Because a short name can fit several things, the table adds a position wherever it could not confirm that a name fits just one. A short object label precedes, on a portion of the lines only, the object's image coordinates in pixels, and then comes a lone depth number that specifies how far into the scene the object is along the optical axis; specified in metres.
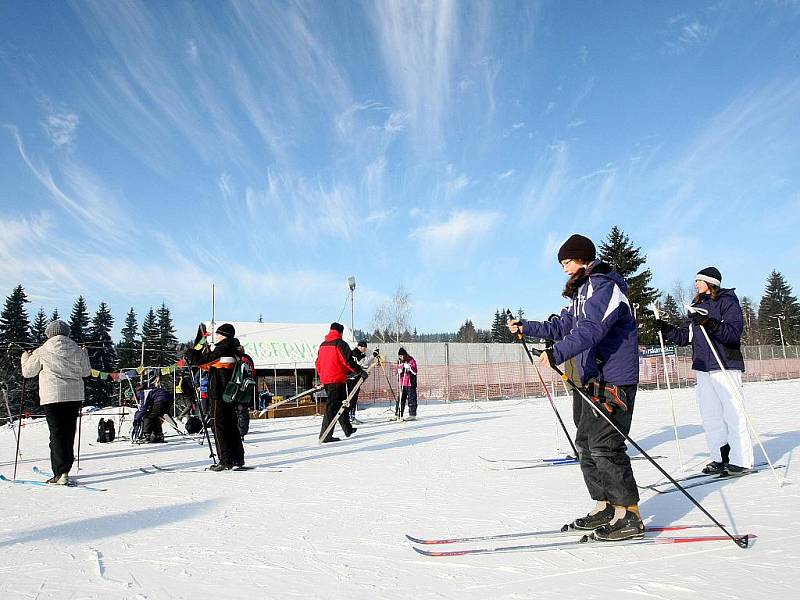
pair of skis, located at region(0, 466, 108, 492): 5.45
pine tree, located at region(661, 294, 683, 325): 76.81
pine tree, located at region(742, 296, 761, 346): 74.57
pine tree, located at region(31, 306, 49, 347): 43.60
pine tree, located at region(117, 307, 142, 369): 51.18
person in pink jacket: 13.60
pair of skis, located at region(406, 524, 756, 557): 3.00
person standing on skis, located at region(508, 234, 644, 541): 3.19
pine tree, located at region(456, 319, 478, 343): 99.40
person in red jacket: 9.15
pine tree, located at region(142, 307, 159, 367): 53.30
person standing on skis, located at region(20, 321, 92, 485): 5.83
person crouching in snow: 10.18
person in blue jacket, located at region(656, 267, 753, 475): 5.08
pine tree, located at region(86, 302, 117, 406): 43.33
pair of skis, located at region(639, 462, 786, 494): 4.50
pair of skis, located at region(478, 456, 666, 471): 5.87
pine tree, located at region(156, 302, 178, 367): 58.51
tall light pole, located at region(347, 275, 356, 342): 24.48
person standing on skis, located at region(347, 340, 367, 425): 11.49
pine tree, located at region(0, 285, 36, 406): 42.77
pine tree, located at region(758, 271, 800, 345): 67.44
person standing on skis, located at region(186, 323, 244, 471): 6.52
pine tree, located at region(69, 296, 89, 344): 50.81
